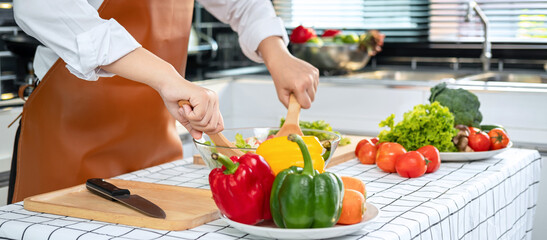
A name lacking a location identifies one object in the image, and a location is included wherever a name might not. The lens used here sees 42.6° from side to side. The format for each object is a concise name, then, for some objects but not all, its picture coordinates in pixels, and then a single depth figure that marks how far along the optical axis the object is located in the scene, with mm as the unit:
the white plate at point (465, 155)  1612
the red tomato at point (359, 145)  1657
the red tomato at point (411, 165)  1453
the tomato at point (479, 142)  1646
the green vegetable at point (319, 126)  1789
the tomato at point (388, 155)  1510
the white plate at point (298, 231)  973
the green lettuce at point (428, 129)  1626
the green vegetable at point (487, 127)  1840
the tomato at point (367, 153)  1624
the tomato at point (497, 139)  1666
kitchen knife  1129
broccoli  1801
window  3199
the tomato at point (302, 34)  3162
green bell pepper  958
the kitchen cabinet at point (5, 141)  2146
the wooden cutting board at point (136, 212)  1104
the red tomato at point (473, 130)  1685
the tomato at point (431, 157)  1506
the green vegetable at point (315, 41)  3154
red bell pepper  1002
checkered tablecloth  1080
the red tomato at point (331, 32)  3265
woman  1515
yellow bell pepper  1124
